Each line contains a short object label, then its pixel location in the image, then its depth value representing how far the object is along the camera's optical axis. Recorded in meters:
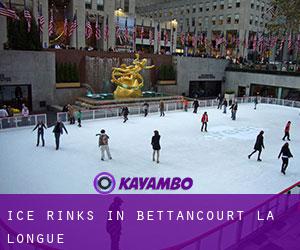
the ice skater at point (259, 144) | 12.25
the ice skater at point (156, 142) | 11.47
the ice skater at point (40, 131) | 13.59
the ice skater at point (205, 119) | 17.44
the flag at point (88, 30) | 27.67
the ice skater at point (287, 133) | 16.05
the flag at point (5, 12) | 17.00
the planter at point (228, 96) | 32.92
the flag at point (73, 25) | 26.90
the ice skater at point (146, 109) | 22.31
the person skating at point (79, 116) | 18.12
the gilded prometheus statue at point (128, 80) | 26.83
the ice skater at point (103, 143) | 11.55
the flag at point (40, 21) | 24.53
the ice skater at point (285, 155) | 10.80
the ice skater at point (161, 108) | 22.51
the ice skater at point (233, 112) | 21.66
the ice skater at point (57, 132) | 13.19
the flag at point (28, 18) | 22.58
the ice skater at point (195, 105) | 24.35
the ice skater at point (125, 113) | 19.91
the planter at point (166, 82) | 33.09
